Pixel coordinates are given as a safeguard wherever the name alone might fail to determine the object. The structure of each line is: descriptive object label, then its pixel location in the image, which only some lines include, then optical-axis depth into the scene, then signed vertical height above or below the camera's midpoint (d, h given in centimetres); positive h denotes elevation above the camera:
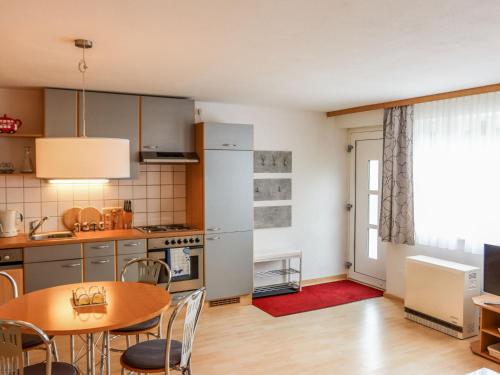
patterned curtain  491 +1
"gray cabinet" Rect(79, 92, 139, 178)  434 +64
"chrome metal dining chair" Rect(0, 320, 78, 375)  208 -80
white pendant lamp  225 +12
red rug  493 -145
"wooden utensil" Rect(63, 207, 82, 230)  461 -40
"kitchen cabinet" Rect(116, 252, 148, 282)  432 -88
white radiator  406 -114
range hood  452 +24
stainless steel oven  452 -84
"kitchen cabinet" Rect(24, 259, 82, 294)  394 -88
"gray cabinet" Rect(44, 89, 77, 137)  417 +66
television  374 -78
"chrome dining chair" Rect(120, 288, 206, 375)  243 -103
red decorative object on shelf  407 +53
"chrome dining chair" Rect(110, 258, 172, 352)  293 -84
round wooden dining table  227 -76
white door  568 -41
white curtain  409 +8
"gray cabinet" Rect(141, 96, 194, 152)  462 +61
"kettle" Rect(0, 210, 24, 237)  418 -42
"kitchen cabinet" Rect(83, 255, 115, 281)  418 -87
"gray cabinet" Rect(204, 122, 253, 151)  475 +49
